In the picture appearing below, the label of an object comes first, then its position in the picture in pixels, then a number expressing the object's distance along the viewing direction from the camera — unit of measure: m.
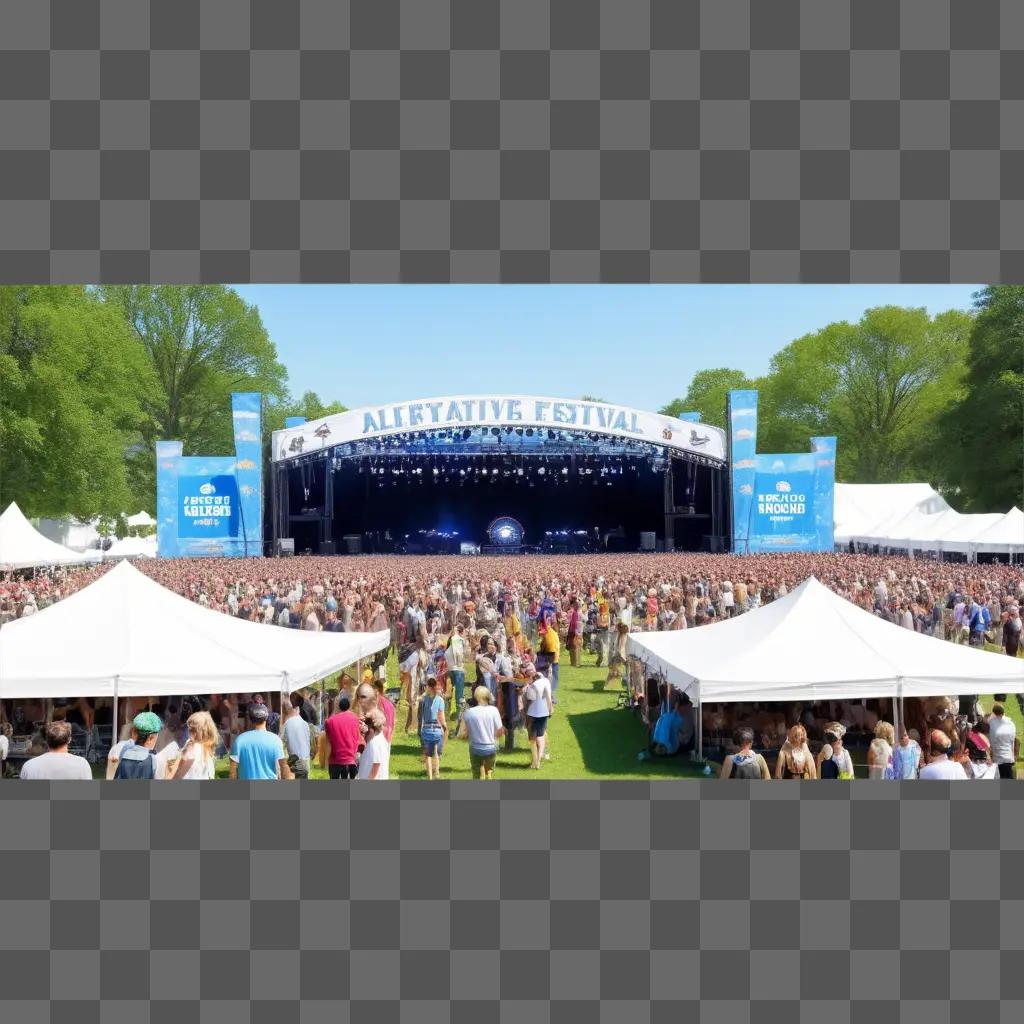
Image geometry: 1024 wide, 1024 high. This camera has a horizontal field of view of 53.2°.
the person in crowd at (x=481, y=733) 8.43
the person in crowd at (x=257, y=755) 6.68
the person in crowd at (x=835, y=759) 7.85
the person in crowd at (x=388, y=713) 9.18
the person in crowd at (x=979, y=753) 7.54
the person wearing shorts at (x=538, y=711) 9.55
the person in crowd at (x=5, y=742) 8.48
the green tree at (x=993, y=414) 34.09
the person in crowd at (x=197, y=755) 6.74
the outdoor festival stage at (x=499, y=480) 32.78
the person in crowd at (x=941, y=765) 6.87
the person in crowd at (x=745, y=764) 7.43
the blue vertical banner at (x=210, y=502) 33.19
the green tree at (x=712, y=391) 65.25
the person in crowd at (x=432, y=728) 8.77
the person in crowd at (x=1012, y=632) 15.32
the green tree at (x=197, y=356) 48.41
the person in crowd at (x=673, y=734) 10.02
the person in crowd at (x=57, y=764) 5.85
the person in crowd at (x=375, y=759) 7.12
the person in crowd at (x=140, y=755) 6.32
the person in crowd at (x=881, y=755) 7.96
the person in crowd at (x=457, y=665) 12.00
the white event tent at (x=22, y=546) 26.53
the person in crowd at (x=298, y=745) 8.47
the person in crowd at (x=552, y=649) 13.39
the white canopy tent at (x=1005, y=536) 25.41
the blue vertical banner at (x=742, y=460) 33.69
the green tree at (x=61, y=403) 29.33
